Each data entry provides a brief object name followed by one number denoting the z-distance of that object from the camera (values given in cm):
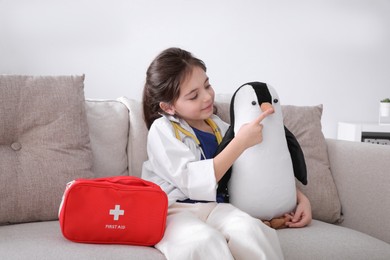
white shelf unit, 297
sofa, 127
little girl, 117
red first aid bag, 116
